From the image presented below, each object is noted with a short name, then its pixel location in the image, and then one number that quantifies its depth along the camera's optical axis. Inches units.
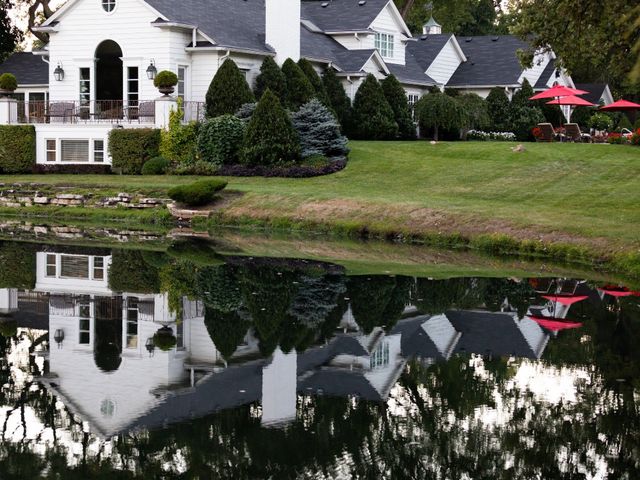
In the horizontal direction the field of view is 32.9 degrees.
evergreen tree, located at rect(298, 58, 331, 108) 1737.2
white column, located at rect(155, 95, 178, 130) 1605.6
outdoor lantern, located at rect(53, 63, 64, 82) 1745.8
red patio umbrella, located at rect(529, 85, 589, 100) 1844.0
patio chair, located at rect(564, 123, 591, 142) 1792.6
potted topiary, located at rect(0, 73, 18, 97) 1701.5
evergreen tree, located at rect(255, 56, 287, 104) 1688.0
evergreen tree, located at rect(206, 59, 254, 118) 1624.0
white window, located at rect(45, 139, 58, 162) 1684.3
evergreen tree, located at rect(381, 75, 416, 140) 1892.2
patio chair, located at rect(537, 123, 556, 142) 1795.0
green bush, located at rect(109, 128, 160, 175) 1596.9
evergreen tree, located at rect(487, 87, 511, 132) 2025.1
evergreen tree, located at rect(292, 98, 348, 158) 1569.9
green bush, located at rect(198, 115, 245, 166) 1552.7
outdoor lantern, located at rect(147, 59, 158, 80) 1649.9
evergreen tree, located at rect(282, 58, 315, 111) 1696.6
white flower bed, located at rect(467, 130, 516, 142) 1946.4
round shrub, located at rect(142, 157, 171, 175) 1562.5
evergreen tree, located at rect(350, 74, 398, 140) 1833.2
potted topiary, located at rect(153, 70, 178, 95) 1583.4
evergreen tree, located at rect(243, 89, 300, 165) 1518.2
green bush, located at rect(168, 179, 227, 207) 1331.2
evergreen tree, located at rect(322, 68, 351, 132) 1824.6
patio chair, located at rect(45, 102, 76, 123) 1689.6
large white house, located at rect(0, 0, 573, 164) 1659.7
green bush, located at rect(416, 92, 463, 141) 1883.6
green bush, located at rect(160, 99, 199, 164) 1589.6
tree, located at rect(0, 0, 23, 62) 2295.8
